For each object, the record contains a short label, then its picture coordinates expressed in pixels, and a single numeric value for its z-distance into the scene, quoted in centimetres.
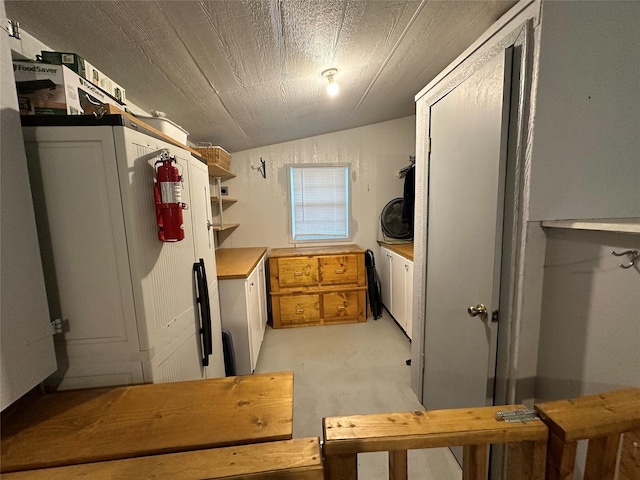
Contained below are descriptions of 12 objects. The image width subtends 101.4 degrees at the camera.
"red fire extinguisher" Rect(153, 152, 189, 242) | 98
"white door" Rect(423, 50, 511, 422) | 111
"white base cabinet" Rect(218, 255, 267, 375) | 210
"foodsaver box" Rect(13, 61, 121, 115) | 88
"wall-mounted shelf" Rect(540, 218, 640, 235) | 73
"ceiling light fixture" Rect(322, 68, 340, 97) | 175
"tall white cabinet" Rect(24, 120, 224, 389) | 84
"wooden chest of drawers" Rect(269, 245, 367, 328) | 314
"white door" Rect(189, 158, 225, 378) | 145
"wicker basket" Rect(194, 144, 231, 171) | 251
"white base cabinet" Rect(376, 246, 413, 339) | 268
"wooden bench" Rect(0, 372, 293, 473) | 71
